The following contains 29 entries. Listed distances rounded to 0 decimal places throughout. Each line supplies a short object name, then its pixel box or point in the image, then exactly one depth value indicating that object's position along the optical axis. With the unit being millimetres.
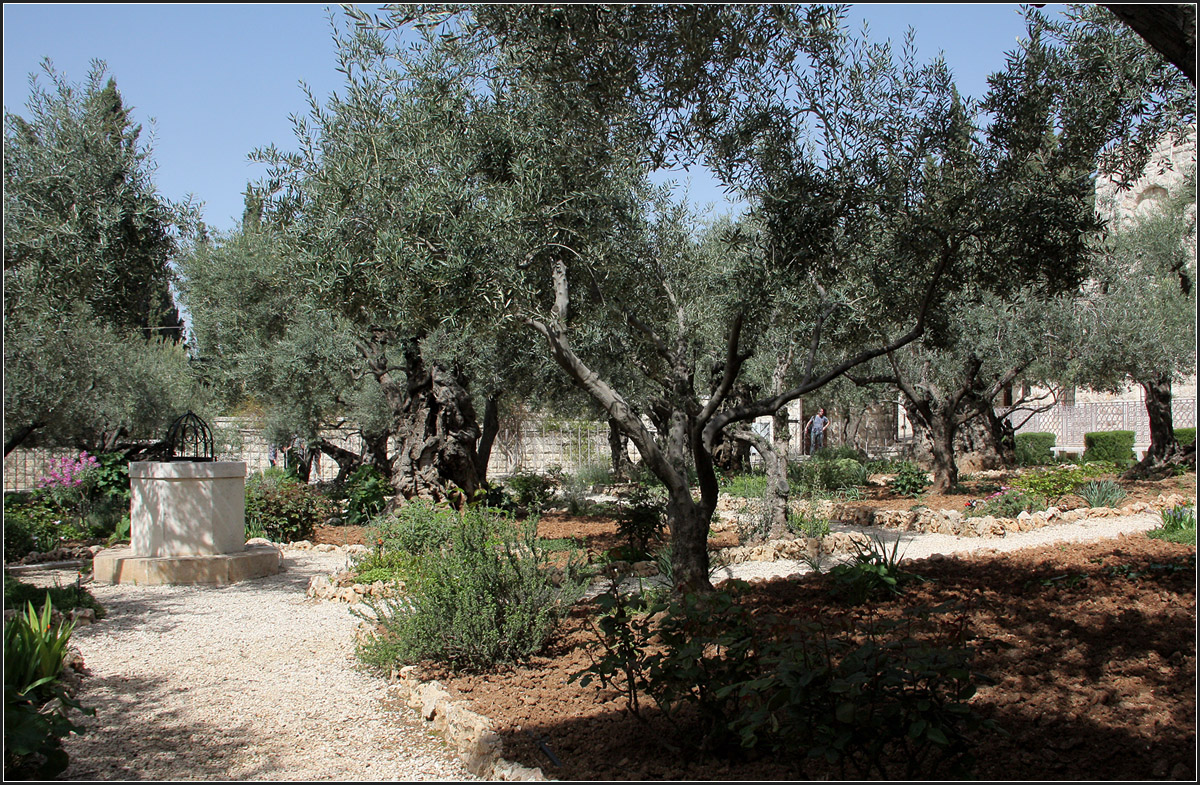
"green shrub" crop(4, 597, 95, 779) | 2953
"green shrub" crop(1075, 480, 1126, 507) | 11062
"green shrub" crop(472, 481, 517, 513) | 11588
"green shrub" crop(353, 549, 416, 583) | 7406
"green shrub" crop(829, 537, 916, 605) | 5520
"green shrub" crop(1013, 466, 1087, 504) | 11645
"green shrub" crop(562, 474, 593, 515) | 13734
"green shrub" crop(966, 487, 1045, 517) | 11133
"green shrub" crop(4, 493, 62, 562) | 9531
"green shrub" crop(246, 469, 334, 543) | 10898
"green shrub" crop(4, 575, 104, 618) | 5949
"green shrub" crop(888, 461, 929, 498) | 14398
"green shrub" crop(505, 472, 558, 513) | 13484
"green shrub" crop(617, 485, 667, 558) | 8914
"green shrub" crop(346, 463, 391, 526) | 12031
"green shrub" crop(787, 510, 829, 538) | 9672
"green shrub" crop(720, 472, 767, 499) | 14711
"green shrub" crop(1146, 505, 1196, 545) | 7020
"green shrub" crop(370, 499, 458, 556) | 7492
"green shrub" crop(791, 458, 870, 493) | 15234
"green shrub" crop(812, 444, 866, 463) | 20953
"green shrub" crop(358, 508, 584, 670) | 4719
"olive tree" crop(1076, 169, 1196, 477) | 13570
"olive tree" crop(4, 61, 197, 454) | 6098
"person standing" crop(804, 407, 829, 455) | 27470
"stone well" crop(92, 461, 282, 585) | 8328
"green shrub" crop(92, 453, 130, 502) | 12086
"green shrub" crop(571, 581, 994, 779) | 2670
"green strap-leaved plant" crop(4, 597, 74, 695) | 3842
